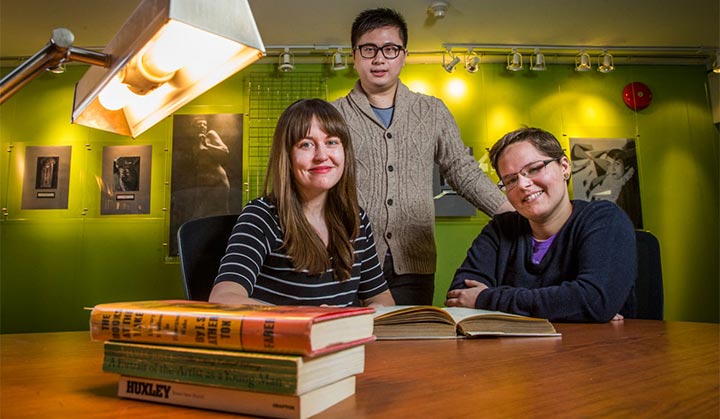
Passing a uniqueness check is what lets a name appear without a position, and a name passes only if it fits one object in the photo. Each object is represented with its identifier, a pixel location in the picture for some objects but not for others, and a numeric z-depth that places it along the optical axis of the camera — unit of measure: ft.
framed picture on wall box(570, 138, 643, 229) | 13.16
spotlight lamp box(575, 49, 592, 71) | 12.41
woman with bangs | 4.23
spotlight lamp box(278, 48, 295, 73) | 12.44
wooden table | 1.48
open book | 3.12
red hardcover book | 1.30
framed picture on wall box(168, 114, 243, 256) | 12.59
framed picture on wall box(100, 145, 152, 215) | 12.70
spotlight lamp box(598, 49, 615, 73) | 12.53
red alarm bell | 13.57
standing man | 5.85
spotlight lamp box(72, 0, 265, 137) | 1.62
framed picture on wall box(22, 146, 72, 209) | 12.82
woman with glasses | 4.00
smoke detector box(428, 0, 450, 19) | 10.67
